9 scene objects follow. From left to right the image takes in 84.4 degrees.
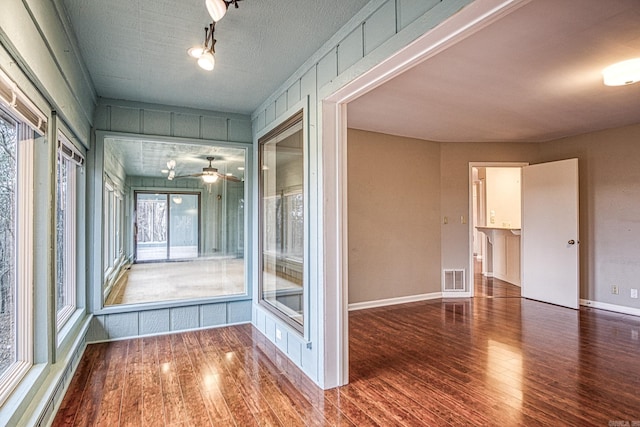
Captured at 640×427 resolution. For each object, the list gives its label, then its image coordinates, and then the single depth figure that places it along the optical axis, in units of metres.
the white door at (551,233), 5.02
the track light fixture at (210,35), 1.71
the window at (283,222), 3.21
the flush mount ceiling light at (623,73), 2.86
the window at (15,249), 1.85
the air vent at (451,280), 5.68
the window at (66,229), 2.91
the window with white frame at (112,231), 3.89
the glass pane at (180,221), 4.17
